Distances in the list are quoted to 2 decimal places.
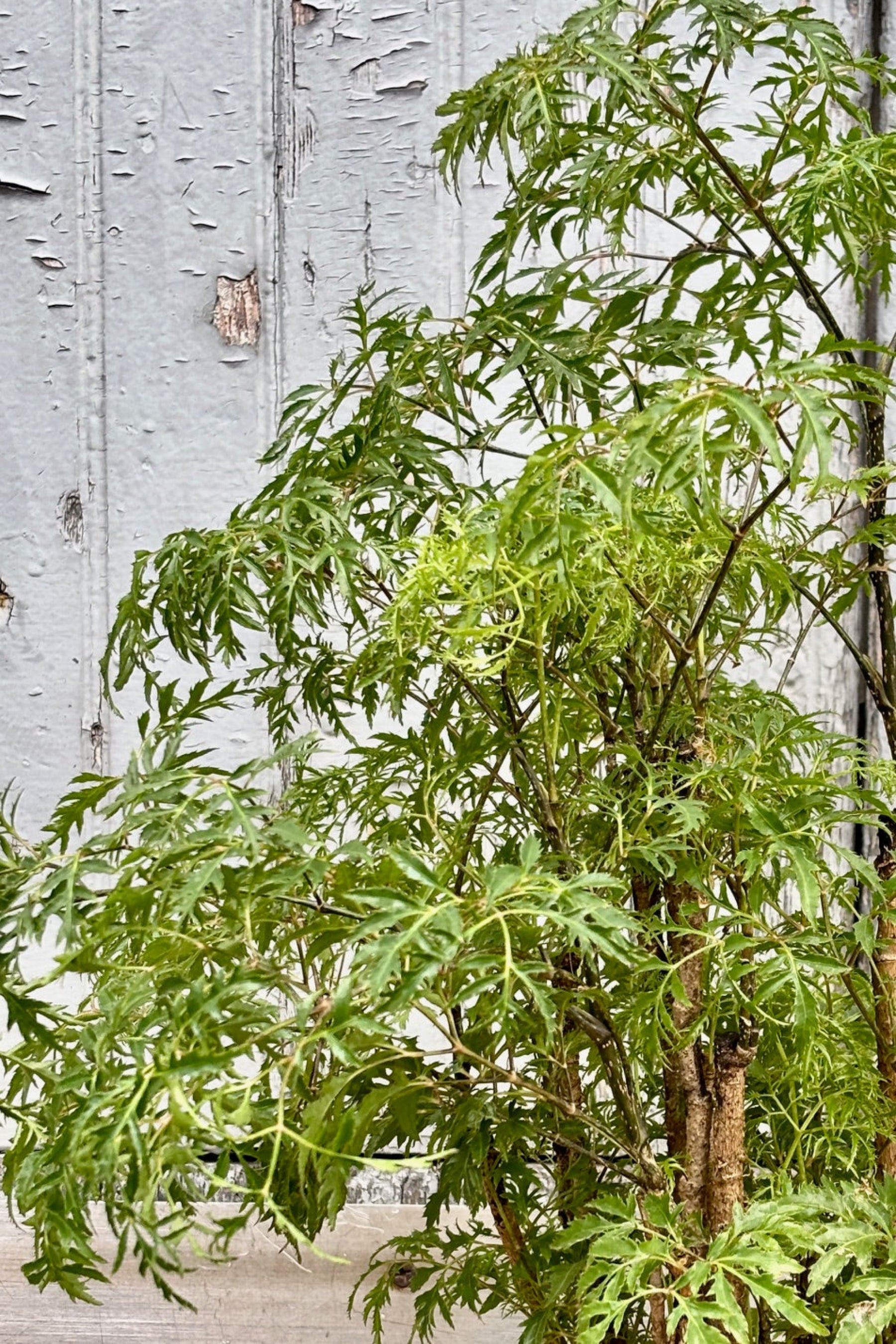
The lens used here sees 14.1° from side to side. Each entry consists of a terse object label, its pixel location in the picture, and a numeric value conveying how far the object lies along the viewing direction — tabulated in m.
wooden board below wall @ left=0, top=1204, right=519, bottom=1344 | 2.06
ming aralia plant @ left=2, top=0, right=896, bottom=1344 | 1.33
